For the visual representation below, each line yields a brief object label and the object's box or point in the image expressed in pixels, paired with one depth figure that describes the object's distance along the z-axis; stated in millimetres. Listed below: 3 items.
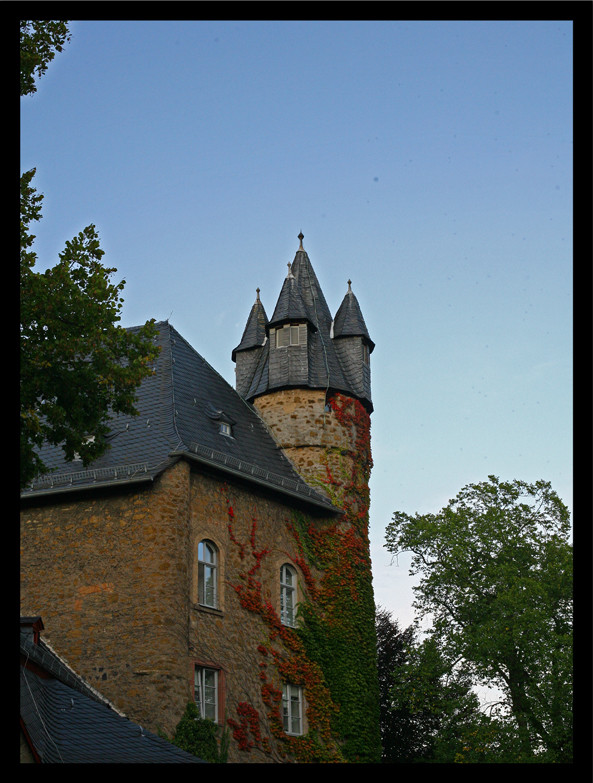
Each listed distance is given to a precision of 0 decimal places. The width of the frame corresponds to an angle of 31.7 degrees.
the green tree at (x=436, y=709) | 25719
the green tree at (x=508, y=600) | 24922
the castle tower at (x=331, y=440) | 23547
